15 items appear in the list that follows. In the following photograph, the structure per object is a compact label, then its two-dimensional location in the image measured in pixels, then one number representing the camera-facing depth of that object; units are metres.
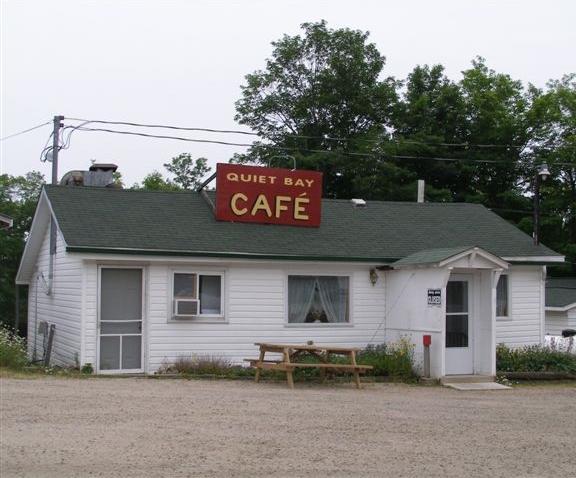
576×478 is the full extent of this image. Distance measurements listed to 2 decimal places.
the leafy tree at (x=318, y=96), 43.03
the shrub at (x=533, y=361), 18.11
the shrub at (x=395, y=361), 16.62
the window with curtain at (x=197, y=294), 16.53
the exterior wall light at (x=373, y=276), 18.42
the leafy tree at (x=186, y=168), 48.88
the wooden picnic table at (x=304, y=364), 14.72
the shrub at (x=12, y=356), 16.08
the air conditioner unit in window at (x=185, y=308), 16.48
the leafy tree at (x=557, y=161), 38.03
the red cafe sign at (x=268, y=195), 18.70
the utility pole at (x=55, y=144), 27.19
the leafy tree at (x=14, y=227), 32.62
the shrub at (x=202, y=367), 16.14
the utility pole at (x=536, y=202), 20.75
